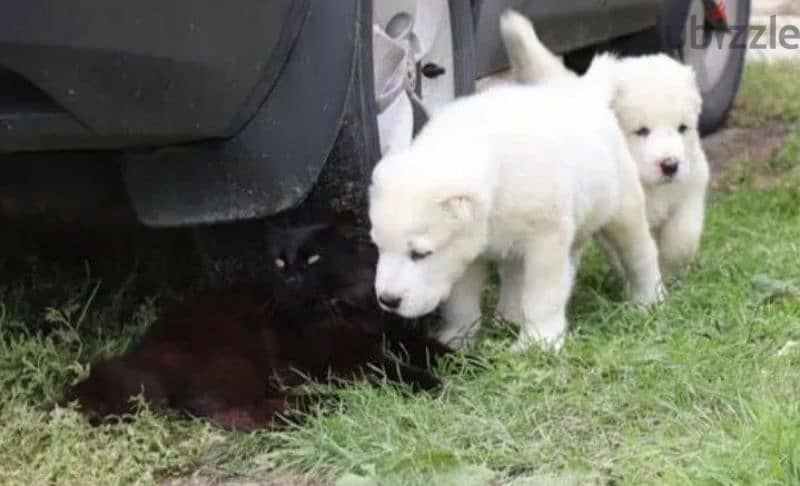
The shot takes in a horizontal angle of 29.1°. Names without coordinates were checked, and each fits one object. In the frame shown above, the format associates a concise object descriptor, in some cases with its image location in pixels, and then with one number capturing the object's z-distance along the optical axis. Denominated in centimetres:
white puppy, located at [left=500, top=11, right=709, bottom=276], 427
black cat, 326
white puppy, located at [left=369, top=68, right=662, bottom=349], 336
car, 282
